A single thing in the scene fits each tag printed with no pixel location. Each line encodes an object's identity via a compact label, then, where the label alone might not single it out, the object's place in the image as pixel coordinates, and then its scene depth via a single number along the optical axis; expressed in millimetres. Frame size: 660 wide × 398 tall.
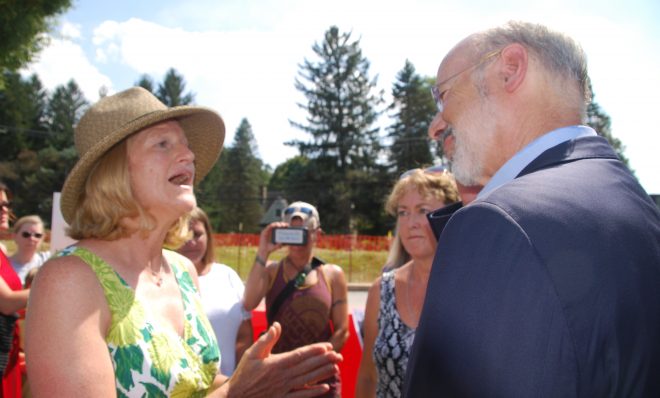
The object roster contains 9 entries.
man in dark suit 898
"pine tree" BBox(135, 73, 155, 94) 60619
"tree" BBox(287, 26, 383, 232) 48688
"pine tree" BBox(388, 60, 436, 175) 47000
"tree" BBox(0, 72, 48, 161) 54750
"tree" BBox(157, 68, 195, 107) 62094
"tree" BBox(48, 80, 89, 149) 57625
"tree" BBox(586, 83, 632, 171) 44031
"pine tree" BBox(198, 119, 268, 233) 57156
